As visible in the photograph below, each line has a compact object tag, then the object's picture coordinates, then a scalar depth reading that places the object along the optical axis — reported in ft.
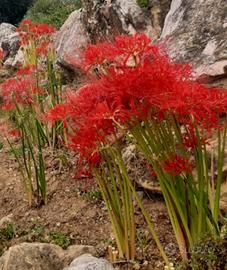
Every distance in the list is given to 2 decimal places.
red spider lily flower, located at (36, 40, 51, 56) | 16.30
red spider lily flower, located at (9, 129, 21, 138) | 12.99
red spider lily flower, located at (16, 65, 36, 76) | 14.49
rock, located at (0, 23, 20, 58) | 30.83
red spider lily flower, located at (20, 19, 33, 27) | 16.73
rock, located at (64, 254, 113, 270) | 7.01
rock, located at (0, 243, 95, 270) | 7.95
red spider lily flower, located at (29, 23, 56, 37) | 17.22
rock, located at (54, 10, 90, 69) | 21.41
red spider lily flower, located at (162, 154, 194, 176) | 7.19
